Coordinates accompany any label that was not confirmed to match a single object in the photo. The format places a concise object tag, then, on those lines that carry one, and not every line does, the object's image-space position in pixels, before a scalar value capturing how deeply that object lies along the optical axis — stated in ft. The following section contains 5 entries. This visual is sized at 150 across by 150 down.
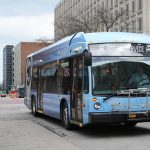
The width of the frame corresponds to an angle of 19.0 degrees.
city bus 40.75
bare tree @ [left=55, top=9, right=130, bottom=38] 167.14
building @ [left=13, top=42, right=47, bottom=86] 476.54
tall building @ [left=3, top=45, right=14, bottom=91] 590.96
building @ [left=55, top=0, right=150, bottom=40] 233.14
